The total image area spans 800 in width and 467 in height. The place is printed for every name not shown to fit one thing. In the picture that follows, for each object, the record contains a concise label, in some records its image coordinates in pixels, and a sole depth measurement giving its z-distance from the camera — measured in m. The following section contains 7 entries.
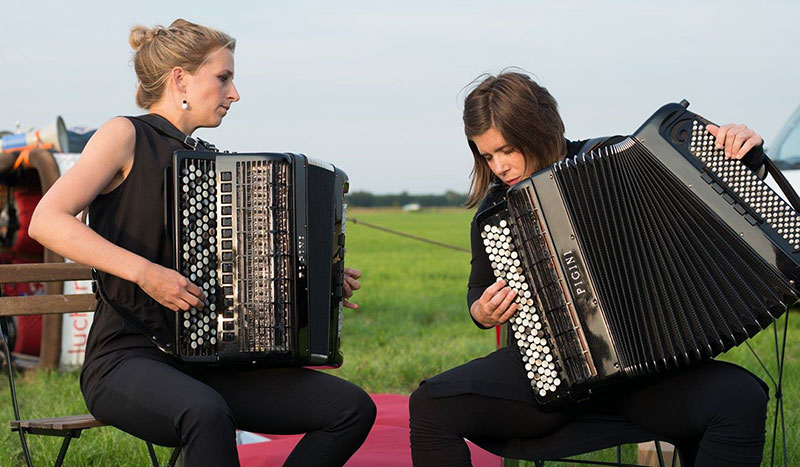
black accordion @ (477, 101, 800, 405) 3.12
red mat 4.31
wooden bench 3.57
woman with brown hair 3.13
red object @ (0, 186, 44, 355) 7.82
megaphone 7.79
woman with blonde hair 3.06
